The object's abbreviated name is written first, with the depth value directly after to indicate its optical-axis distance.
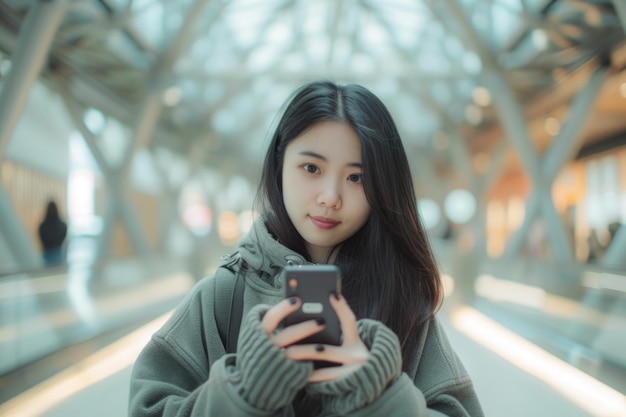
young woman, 1.80
